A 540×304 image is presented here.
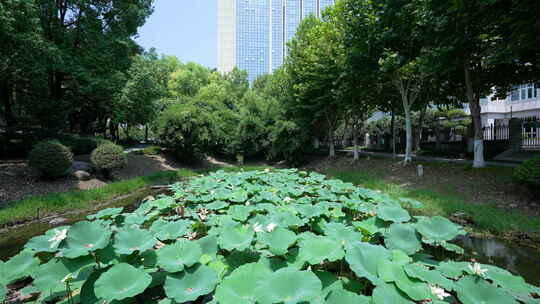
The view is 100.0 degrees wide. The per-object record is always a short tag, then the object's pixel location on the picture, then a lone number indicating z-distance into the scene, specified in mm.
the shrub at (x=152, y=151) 18653
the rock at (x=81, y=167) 11079
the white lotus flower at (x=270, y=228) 2260
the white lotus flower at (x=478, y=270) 1683
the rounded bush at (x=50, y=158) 9008
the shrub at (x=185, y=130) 17016
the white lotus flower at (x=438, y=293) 1549
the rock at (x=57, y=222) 6432
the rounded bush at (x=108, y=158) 11086
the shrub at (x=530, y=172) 6215
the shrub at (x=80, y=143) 14084
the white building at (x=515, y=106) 23406
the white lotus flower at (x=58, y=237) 1793
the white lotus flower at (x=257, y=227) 2278
